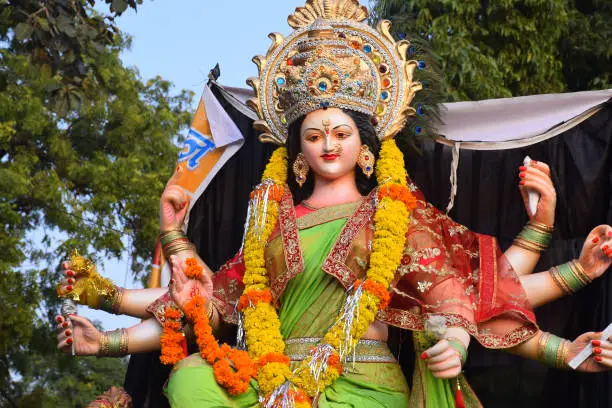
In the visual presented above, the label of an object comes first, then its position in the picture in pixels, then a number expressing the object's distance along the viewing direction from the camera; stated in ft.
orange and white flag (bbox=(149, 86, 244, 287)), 22.26
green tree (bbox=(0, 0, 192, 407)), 43.37
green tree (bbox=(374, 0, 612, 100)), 31.42
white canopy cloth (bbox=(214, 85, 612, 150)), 20.63
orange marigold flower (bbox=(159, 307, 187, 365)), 18.52
